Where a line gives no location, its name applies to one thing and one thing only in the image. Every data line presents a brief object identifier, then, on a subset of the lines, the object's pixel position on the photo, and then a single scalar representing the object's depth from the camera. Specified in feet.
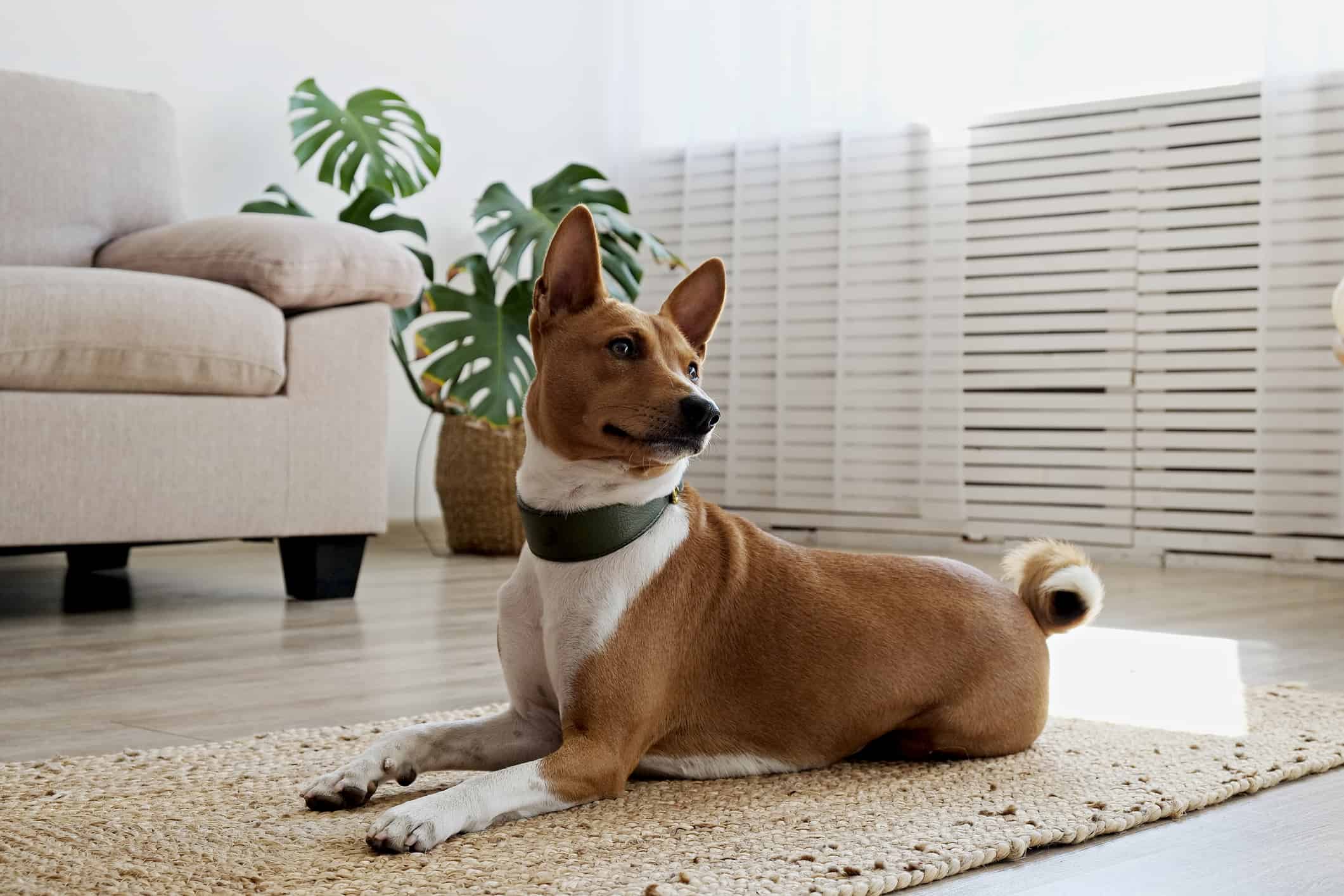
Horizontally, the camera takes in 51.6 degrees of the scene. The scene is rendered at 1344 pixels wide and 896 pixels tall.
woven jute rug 3.74
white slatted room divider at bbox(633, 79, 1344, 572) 13.16
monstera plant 13.61
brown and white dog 4.52
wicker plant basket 13.65
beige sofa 8.31
